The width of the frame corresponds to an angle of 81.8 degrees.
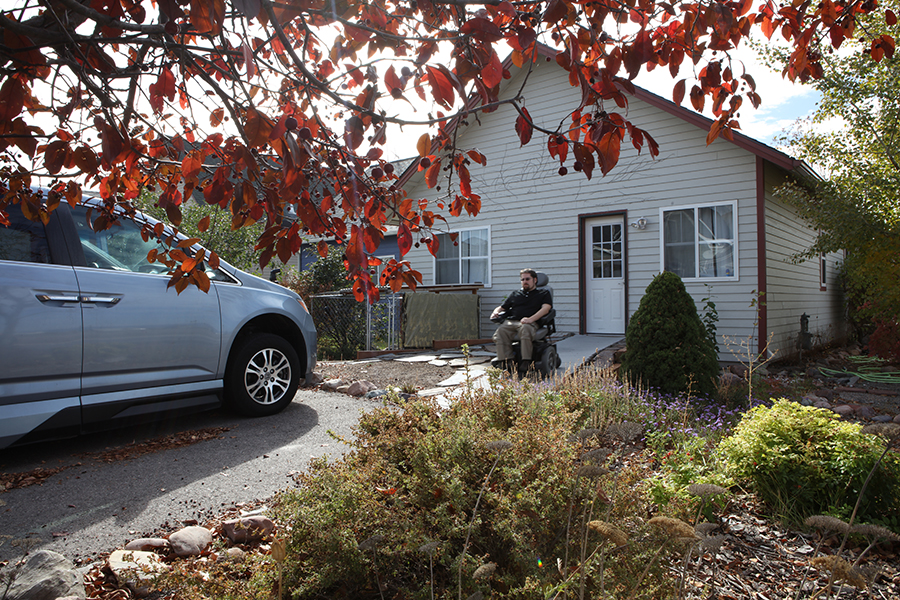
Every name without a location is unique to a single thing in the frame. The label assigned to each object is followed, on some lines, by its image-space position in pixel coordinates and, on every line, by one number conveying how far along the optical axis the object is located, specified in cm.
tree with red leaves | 125
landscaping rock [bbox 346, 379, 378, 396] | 593
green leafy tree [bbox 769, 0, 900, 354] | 785
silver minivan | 329
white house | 846
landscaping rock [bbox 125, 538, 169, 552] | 228
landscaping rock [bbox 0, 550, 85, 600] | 176
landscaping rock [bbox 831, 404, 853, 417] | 527
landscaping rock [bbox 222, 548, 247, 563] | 204
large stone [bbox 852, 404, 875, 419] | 527
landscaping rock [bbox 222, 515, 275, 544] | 238
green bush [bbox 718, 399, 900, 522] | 253
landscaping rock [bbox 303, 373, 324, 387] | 647
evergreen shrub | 523
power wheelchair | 673
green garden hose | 775
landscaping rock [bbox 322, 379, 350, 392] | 621
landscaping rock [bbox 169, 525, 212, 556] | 226
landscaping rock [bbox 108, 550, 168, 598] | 186
